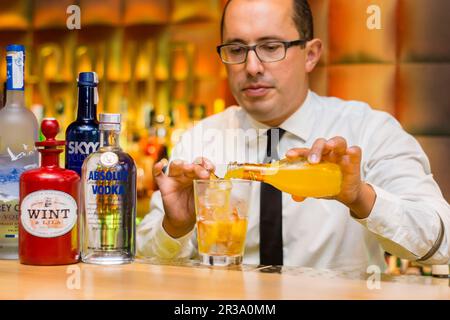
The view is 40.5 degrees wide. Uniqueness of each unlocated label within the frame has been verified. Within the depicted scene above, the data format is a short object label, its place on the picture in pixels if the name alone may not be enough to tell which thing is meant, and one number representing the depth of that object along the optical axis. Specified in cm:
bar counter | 88
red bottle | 113
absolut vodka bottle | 116
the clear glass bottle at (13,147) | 123
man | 165
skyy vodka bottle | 124
